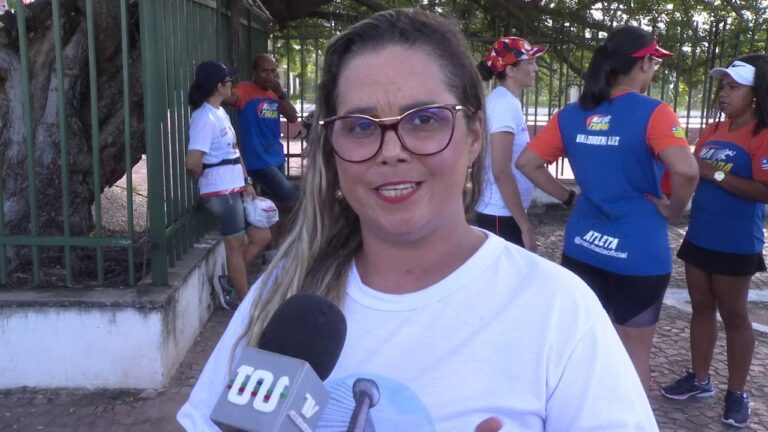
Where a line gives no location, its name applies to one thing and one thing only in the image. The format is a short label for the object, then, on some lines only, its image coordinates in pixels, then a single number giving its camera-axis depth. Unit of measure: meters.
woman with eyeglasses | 1.33
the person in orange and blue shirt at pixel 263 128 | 7.14
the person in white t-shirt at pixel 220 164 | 5.13
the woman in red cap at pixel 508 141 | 4.05
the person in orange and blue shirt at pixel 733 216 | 3.77
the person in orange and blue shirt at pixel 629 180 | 3.23
